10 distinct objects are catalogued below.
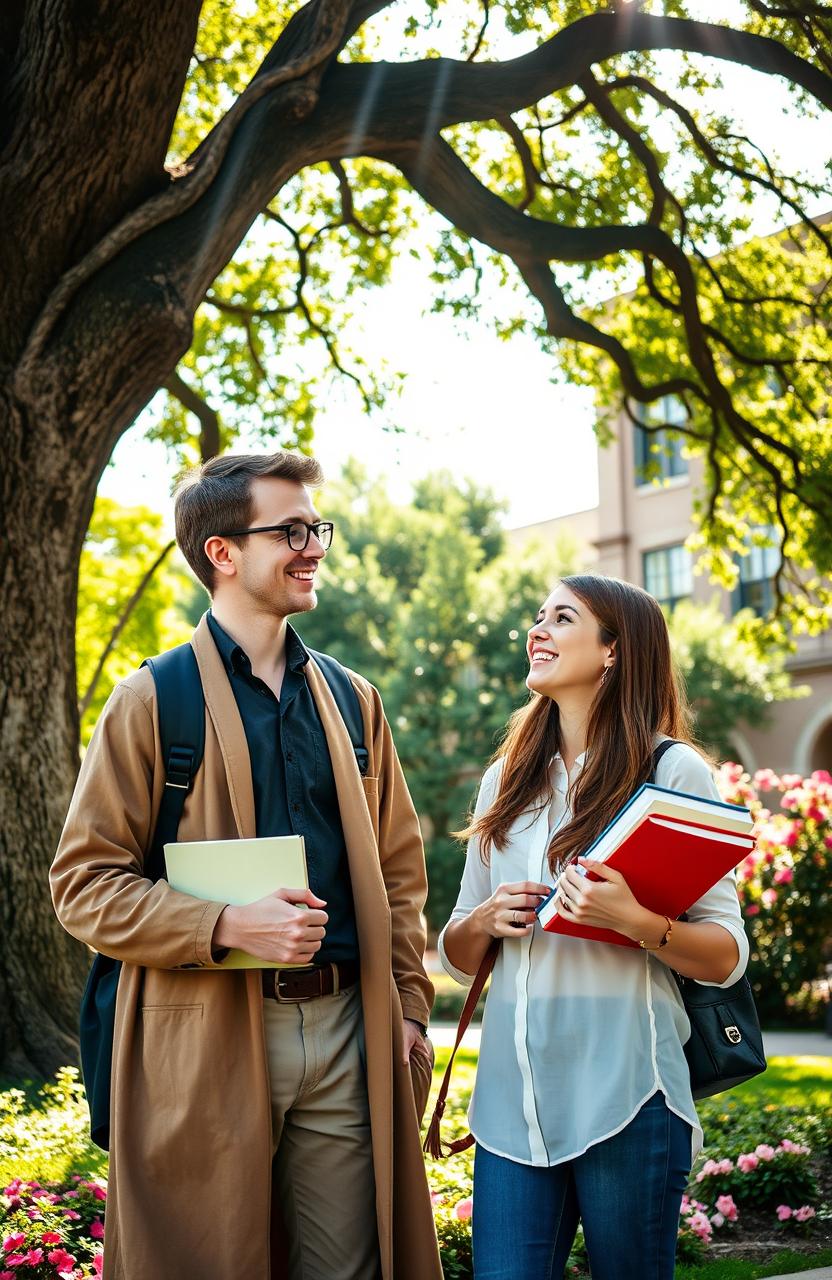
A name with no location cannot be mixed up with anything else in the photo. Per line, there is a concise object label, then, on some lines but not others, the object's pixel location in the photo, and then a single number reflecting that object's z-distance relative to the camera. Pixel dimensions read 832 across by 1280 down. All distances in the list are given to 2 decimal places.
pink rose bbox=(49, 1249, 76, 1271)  3.88
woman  2.78
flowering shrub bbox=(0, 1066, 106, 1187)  4.95
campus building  28.44
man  2.79
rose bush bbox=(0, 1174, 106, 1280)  3.95
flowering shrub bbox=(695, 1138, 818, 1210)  5.55
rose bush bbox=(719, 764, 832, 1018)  13.18
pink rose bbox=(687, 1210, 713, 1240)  4.96
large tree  6.28
